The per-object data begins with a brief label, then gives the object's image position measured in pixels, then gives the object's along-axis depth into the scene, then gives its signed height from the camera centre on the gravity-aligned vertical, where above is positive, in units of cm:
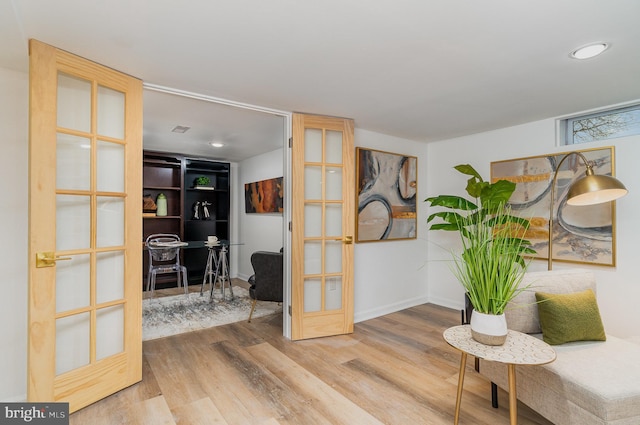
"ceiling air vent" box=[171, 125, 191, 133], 360 +103
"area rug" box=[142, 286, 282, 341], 336 -123
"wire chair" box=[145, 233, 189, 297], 403 -53
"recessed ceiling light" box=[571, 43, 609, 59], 180 +99
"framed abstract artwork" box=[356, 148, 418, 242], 363 +24
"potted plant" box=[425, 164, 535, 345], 151 -32
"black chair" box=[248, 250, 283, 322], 332 -67
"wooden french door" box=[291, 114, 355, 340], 304 -12
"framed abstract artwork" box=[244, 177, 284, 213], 473 +31
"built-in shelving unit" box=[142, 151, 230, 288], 526 +28
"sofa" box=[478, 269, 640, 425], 138 -80
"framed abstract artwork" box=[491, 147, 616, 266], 279 +4
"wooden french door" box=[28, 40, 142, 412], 177 -9
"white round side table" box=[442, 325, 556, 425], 137 -65
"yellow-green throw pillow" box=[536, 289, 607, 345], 184 -64
